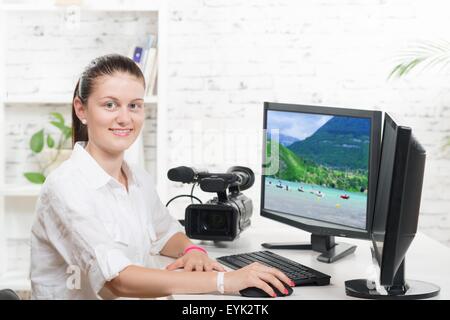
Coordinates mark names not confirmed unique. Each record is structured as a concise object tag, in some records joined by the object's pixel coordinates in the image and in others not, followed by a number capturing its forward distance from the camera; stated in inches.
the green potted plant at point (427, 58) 147.9
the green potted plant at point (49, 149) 147.5
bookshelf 143.3
